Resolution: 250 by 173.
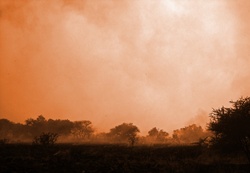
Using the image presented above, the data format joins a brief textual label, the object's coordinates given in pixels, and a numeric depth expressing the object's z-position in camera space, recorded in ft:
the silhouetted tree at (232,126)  95.25
